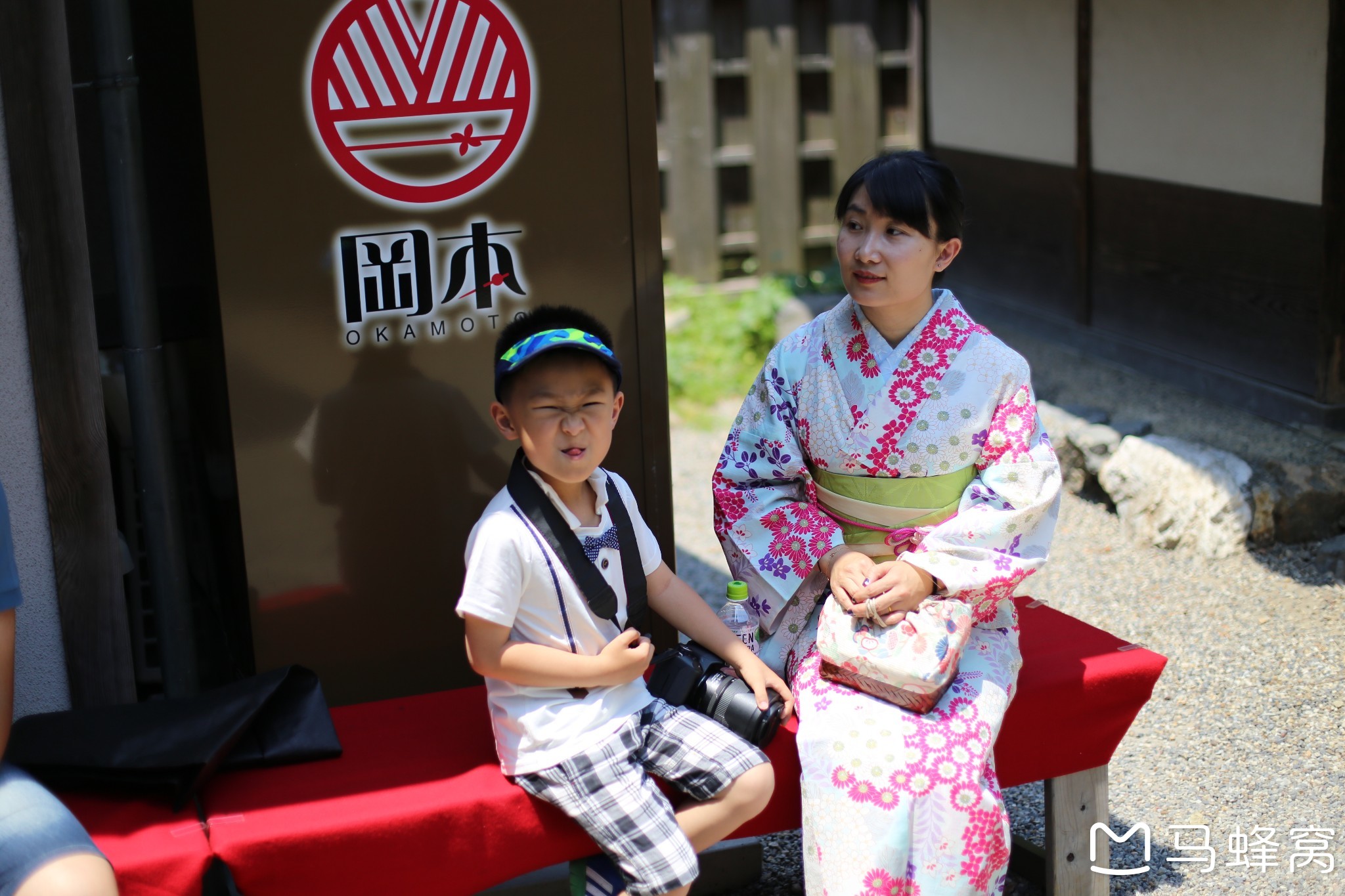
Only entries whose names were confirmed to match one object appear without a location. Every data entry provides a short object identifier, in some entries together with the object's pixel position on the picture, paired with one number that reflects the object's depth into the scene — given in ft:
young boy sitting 8.14
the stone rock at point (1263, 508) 15.92
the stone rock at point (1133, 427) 17.89
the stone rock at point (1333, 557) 15.42
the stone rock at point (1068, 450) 18.49
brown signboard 9.64
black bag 8.24
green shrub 25.22
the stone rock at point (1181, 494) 16.15
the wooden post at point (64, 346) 8.91
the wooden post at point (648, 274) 10.41
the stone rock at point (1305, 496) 15.92
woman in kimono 8.47
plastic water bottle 9.61
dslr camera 8.80
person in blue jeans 7.27
